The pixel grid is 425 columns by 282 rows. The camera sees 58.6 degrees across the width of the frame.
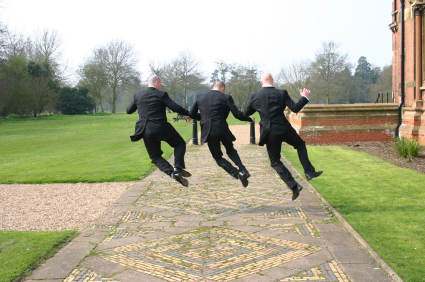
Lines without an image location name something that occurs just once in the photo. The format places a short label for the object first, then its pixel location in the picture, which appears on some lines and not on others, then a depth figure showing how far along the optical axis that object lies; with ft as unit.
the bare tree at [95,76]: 187.93
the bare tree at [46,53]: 174.35
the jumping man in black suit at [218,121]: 20.42
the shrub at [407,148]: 37.35
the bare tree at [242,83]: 149.89
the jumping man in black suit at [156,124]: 20.07
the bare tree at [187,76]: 179.52
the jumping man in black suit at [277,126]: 18.94
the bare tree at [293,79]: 169.58
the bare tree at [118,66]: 191.31
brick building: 45.52
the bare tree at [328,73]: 160.76
